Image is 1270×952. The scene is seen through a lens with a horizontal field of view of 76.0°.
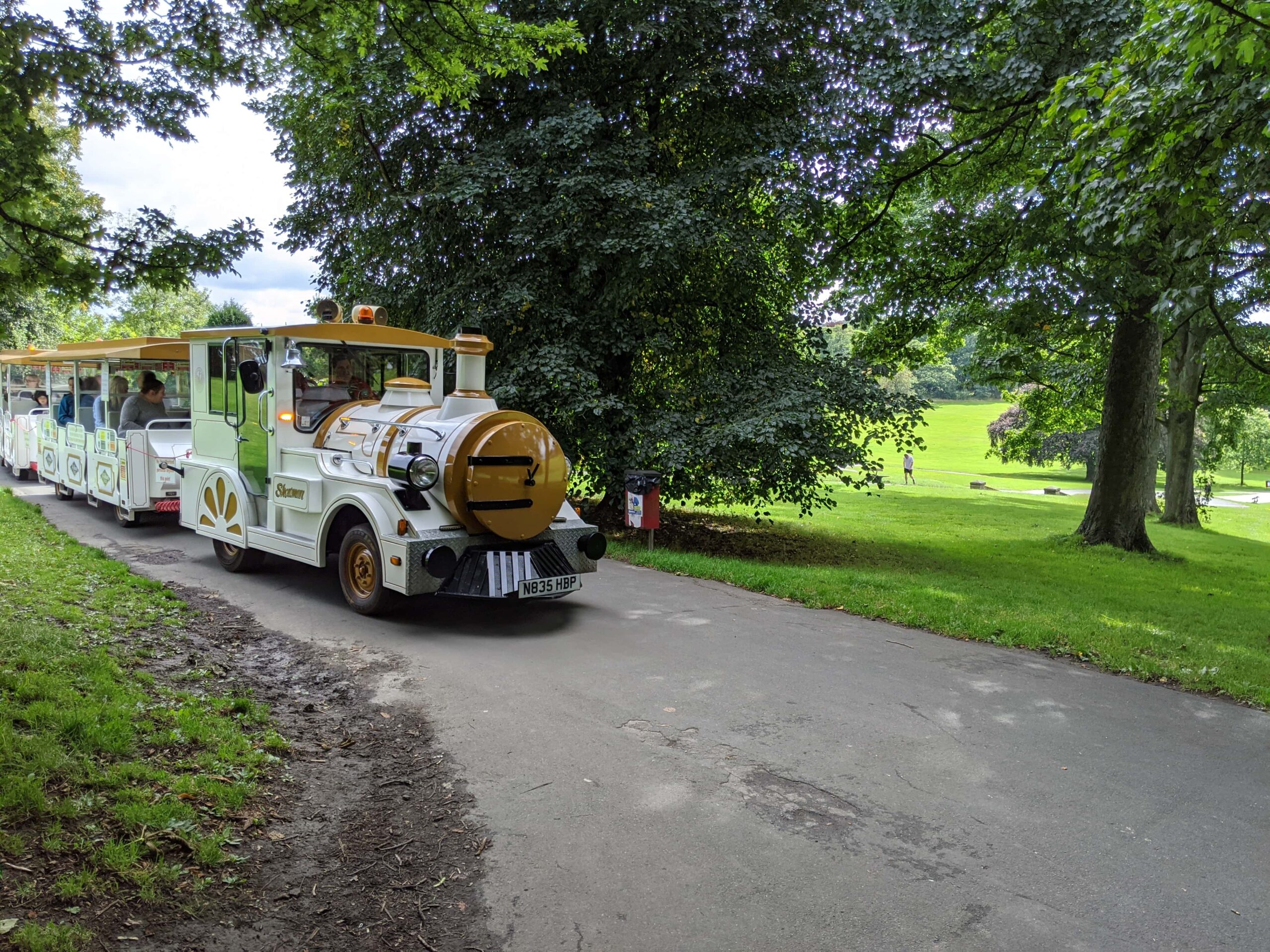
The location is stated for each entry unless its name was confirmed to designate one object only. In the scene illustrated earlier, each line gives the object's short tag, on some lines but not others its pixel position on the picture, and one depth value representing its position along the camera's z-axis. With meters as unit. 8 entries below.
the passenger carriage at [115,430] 11.18
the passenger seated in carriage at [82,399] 12.91
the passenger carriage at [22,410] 15.81
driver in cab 8.51
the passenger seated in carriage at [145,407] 11.63
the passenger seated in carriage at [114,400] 12.12
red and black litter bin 10.83
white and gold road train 7.14
